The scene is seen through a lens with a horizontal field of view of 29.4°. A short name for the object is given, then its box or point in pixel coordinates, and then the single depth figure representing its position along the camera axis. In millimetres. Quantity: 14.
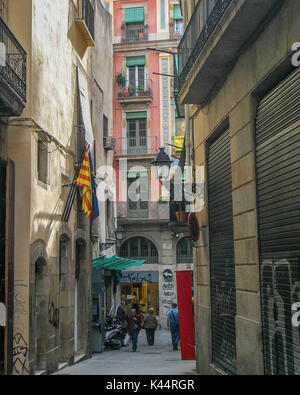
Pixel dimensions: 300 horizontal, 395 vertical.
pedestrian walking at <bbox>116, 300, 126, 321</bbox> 23495
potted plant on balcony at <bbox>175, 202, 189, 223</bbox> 15359
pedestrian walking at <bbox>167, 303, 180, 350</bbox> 20000
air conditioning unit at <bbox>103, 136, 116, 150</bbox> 24094
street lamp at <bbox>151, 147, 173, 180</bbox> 17297
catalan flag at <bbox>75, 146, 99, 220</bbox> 14977
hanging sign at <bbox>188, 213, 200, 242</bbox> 12273
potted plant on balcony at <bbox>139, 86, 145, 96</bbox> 34094
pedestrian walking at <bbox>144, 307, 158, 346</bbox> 21234
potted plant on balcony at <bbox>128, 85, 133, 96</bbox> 34219
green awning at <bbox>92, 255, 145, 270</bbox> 19906
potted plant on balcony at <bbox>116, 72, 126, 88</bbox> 34188
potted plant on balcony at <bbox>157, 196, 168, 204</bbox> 33188
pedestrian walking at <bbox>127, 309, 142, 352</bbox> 19984
